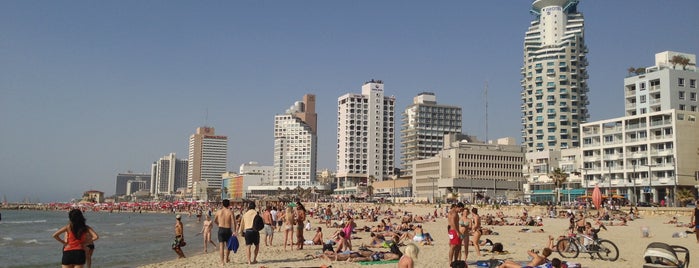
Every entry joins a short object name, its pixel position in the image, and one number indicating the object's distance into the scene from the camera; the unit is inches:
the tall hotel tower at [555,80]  4399.6
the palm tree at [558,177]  2864.2
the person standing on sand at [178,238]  747.5
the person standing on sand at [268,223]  807.1
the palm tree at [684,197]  2347.4
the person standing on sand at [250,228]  585.6
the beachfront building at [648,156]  2496.3
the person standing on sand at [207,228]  779.8
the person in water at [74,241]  349.1
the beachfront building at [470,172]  4148.6
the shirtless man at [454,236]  533.6
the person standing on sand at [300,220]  773.3
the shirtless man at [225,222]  568.4
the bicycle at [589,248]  606.5
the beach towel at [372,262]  618.8
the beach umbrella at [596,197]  1411.7
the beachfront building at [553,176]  3052.4
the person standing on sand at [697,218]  722.2
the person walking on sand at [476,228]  657.6
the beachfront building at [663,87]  3021.7
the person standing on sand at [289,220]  783.3
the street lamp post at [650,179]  2480.8
